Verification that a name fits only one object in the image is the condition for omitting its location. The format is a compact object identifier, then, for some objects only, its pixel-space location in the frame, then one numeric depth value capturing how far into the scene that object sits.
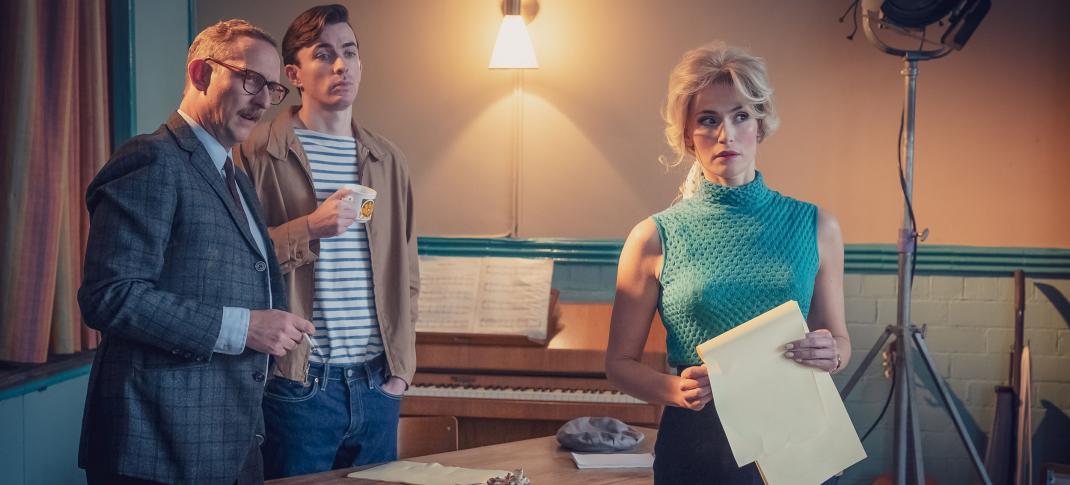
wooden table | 2.11
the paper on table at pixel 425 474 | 2.05
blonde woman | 1.61
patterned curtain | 2.73
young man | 2.26
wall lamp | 4.06
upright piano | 3.49
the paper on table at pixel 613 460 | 2.23
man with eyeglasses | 1.62
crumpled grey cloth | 2.32
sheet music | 3.66
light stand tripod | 3.46
